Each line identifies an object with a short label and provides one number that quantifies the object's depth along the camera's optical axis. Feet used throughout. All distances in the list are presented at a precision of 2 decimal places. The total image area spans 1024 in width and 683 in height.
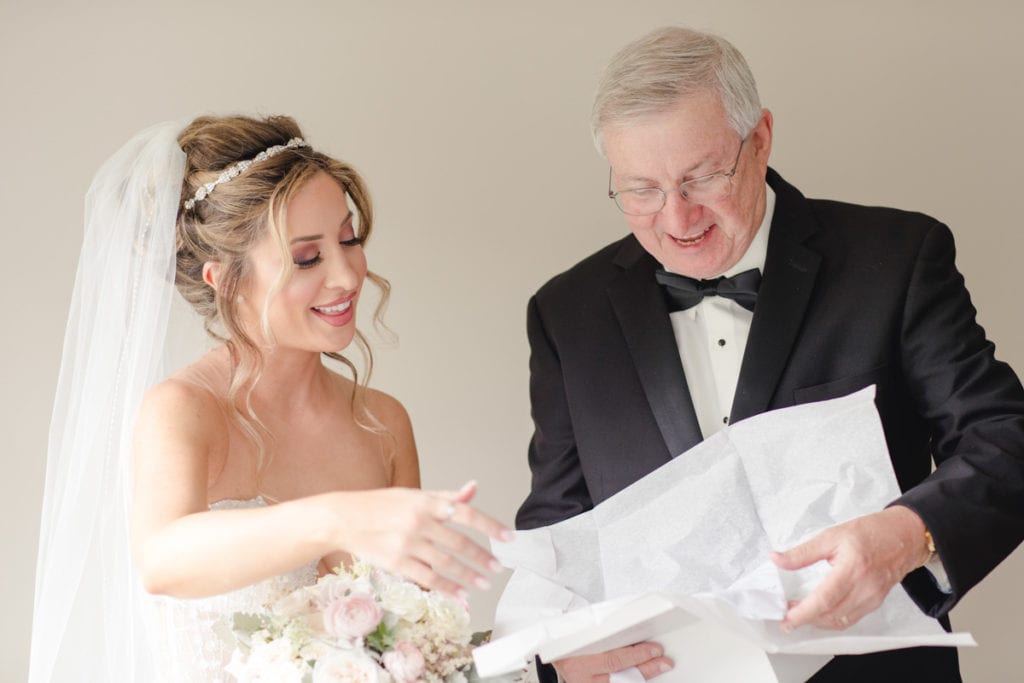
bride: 7.94
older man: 7.67
